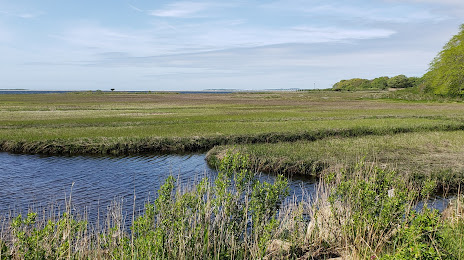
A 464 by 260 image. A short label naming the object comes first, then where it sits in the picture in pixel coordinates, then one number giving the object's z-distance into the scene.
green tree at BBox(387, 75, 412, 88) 196.25
